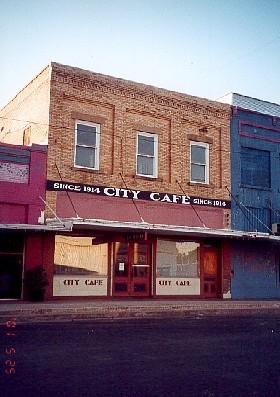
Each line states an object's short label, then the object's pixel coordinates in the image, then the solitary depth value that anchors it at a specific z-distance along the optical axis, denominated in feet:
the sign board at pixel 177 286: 69.92
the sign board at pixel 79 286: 61.72
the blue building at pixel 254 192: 76.54
